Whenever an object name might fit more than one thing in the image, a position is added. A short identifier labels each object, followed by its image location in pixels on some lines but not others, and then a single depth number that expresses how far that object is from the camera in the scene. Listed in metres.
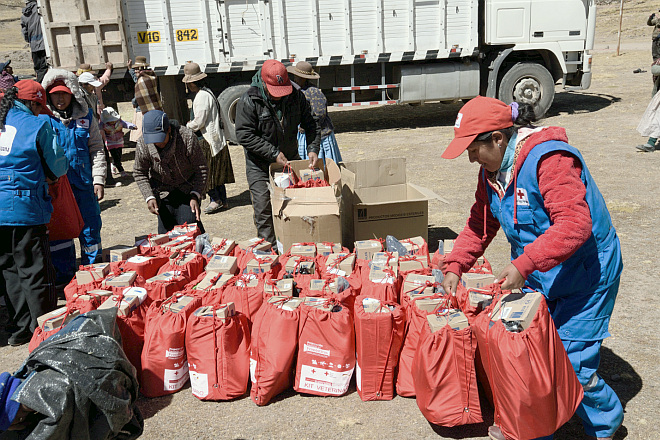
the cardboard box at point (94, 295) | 3.58
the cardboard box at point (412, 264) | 3.73
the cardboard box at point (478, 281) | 3.25
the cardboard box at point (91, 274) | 3.90
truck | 9.97
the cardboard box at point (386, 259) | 3.78
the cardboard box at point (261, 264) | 3.88
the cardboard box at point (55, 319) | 3.27
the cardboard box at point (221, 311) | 3.21
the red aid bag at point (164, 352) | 3.27
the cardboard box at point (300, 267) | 3.93
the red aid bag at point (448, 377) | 2.79
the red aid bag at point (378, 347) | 3.09
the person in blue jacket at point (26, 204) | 3.81
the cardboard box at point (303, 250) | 4.18
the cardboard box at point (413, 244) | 4.15
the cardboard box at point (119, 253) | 4.18
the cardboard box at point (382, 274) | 3.54
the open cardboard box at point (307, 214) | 4.47
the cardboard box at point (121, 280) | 3.74
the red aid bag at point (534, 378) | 2.28
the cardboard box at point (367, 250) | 4.16
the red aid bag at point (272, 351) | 3.16
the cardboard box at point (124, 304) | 3.39
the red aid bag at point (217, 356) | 3.19
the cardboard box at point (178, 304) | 3.35
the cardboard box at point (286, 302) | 3.27
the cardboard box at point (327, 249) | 4.31
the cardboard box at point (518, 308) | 2.31
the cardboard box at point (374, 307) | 3.14
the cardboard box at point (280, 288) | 3.47
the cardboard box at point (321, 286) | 3.47
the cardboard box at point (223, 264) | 3.95
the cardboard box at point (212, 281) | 3.62
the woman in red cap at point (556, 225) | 2.18
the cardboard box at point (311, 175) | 4.86
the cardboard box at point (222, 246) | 4.36
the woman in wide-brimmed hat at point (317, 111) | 6.30
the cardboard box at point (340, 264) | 3.82
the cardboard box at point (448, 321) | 2.84
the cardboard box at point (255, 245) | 4.35
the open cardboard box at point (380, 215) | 4.97
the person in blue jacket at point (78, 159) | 5.02
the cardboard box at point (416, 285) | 3.35
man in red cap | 4.89
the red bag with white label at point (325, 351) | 3.16
